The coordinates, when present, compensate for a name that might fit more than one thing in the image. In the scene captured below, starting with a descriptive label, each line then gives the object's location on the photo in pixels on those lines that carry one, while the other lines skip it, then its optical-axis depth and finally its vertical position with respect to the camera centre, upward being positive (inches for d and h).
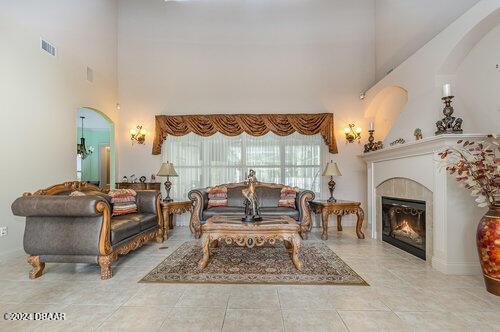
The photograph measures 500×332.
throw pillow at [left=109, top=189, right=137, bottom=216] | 140.6 -18.0
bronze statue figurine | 125.2 -15.9
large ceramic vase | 85.0 -27.0
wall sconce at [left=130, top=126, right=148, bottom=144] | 219.9 +30.6
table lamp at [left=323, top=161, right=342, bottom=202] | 183.8 -1.1
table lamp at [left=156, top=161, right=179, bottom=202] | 185.0 -1.3
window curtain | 217.2 +8.6
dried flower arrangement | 88.8 -2.1
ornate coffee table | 111.5 -28.7
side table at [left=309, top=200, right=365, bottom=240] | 168.2 -27.7
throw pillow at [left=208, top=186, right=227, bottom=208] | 183.2 -20.1
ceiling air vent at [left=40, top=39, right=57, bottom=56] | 149.3 +73.7
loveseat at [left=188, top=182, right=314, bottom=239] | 164.4 -27.4
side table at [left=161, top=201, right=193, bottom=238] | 167.2 -27.2
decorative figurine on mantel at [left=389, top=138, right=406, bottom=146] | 147.9 +15.9
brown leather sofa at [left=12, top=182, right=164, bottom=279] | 98.6 -24.6
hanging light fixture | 286.8 +23.3
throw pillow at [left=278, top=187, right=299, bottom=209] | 178.6 -20.4
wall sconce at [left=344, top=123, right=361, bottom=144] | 214.8 +29.9
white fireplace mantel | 106.3 -19.7
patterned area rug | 99.7 -43.9
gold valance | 212.7 +37.3
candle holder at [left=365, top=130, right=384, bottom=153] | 171.9 +16.0
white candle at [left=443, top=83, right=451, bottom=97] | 109.7 +33.6
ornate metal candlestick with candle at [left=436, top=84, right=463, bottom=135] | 109.7 +20.6
